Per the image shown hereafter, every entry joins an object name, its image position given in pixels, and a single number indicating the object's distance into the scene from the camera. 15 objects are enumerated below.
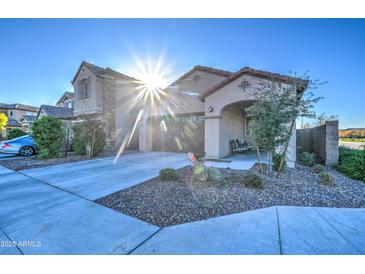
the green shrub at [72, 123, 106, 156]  9.45
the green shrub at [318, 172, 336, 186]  4.65
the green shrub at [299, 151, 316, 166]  7.12
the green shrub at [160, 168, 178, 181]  5.08
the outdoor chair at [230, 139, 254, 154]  10.15
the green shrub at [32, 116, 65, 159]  8.81
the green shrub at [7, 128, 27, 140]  16.01
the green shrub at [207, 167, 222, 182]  4.79
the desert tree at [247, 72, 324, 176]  4.94
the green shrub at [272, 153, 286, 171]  5.85
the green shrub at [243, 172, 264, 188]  4.36
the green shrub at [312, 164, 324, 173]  5.89
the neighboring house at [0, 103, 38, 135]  29.79
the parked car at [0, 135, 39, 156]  10.03
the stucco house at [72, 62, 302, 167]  7.91
